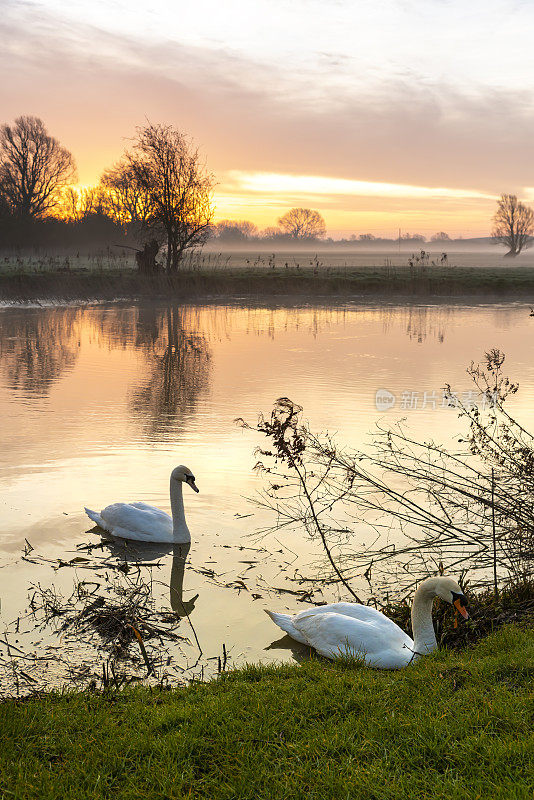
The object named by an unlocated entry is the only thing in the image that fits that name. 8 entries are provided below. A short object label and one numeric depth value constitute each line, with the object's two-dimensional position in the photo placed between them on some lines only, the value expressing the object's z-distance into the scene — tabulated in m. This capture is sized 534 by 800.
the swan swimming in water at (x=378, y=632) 5.86
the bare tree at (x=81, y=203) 83.06
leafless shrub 7.18
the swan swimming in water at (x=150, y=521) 8.70
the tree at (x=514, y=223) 126.31
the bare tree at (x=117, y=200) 78.44
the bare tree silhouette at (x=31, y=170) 71.38
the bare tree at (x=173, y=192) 49.41
